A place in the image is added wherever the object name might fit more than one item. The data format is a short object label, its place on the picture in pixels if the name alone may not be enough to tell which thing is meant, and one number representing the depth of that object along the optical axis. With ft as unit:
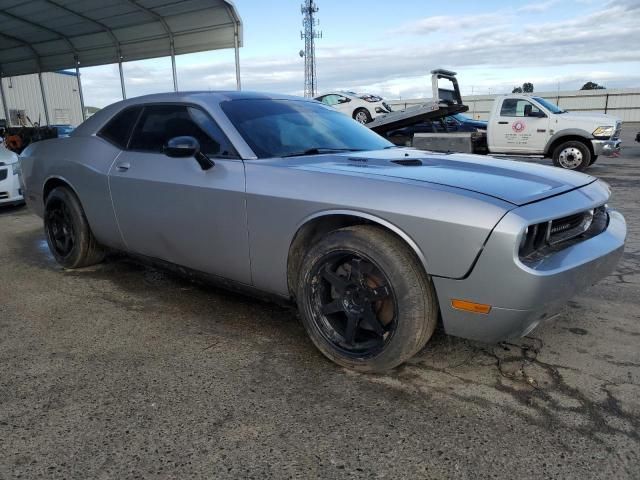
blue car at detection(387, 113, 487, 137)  43.59
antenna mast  157.38
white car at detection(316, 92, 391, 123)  59.93
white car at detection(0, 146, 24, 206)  25.84
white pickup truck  36.42
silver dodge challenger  7.59
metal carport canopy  39.01
